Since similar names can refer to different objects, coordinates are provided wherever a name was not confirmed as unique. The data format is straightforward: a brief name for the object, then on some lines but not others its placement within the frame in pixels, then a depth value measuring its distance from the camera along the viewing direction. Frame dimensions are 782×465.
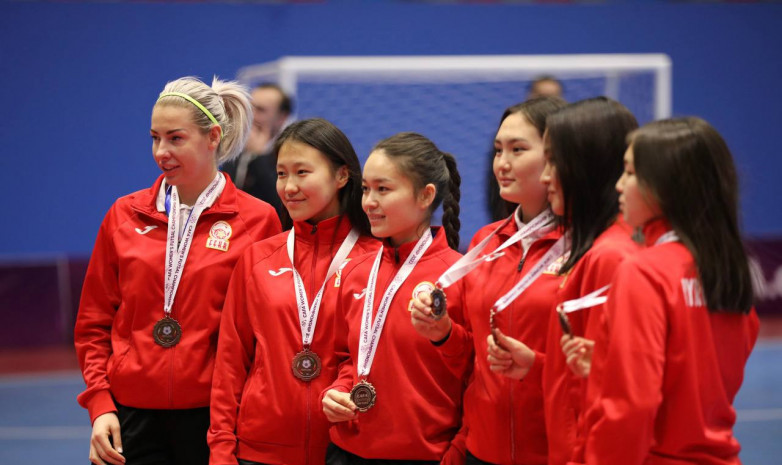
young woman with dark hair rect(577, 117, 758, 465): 4.18
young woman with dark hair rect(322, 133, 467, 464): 5.70
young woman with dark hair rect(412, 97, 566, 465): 5.21
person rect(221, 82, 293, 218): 11.09
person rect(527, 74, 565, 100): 11.34
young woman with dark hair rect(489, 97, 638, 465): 4.78
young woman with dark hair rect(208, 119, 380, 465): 6.00
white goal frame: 15.14
